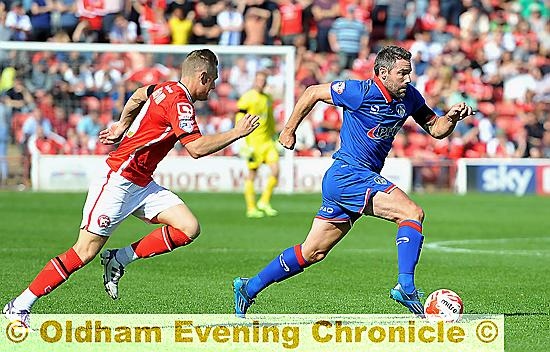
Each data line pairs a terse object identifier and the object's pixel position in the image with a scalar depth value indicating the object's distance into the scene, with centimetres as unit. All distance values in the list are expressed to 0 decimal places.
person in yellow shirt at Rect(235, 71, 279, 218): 3544
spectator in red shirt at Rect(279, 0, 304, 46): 5335
